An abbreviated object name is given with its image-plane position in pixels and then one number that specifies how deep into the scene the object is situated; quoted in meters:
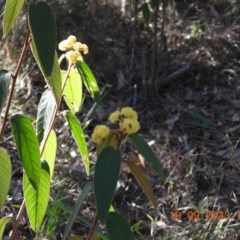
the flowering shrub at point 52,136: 0.89
